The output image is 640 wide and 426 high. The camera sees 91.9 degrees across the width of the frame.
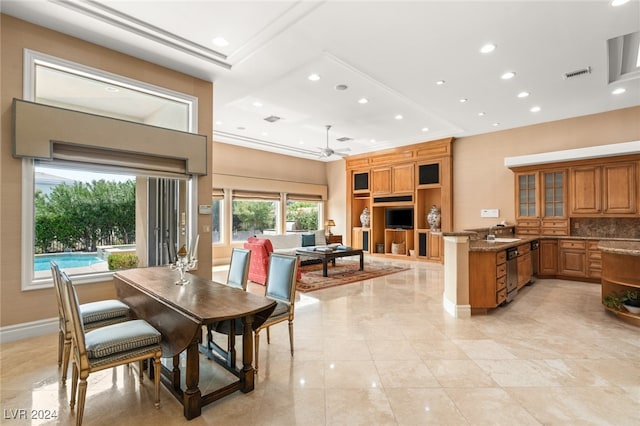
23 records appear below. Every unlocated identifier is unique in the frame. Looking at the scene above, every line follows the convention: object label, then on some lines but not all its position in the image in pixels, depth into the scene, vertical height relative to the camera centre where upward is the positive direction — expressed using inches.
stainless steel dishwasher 172.7 -34.0
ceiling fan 268.4 +55.6
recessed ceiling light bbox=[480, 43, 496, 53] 147.6 +80.6
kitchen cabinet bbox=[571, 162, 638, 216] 213.5 +17.2
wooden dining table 78.6 -28.2
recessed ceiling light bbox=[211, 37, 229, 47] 143.8 +82.2
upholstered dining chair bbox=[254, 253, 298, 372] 112.6 -27.7
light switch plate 281.4 +1.5
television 353.4 -3.8
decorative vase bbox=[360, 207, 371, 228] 390.0 -3.9
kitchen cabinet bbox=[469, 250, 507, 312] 156.0 -33.4
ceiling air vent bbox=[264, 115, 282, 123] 254.1 +81.3
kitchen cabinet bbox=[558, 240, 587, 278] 227.0 -33.5
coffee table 251.0 -32.3
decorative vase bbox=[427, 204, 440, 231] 323.3 -3.7
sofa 223.1 -27.1
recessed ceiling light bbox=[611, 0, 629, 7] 117.6 +80.6
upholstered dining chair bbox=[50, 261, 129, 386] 92.0 -32.8
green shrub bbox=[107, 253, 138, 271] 159.2 -23.3
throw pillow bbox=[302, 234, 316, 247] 315.5 -25.4
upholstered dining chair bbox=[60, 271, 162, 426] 72.7 -32.2
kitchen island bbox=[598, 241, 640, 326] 142.5 -28.3
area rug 222.6 -49.4
